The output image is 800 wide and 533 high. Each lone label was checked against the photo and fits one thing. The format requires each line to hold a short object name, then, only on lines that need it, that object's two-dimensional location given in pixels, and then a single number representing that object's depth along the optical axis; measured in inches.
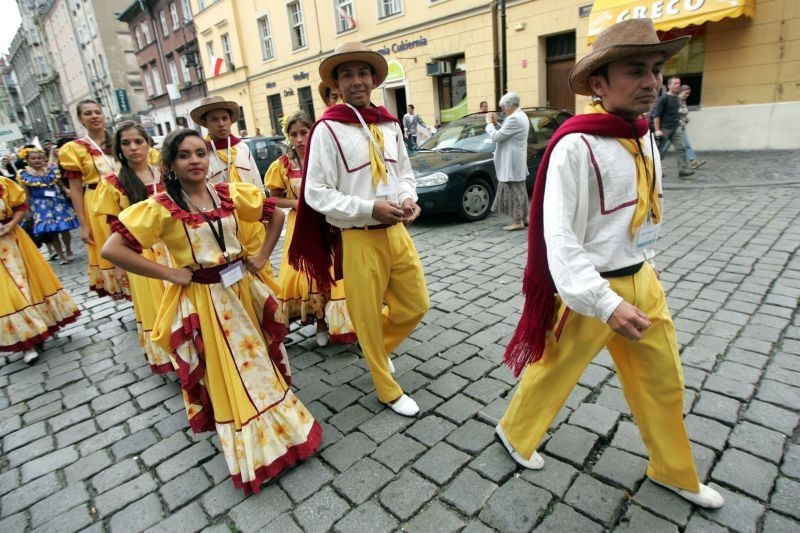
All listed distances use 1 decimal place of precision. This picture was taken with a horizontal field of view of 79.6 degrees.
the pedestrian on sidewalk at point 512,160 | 259.6
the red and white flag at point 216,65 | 1048.2
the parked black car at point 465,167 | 285.7
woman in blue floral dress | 287.4
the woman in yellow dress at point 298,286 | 147.7
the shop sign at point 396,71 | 697.6
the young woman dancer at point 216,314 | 88.0
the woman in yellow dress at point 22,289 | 163.2
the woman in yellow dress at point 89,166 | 154.7
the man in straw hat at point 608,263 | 66.6
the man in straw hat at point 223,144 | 147.8
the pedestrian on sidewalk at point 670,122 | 340.8
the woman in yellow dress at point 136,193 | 136.9
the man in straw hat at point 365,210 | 103.0
